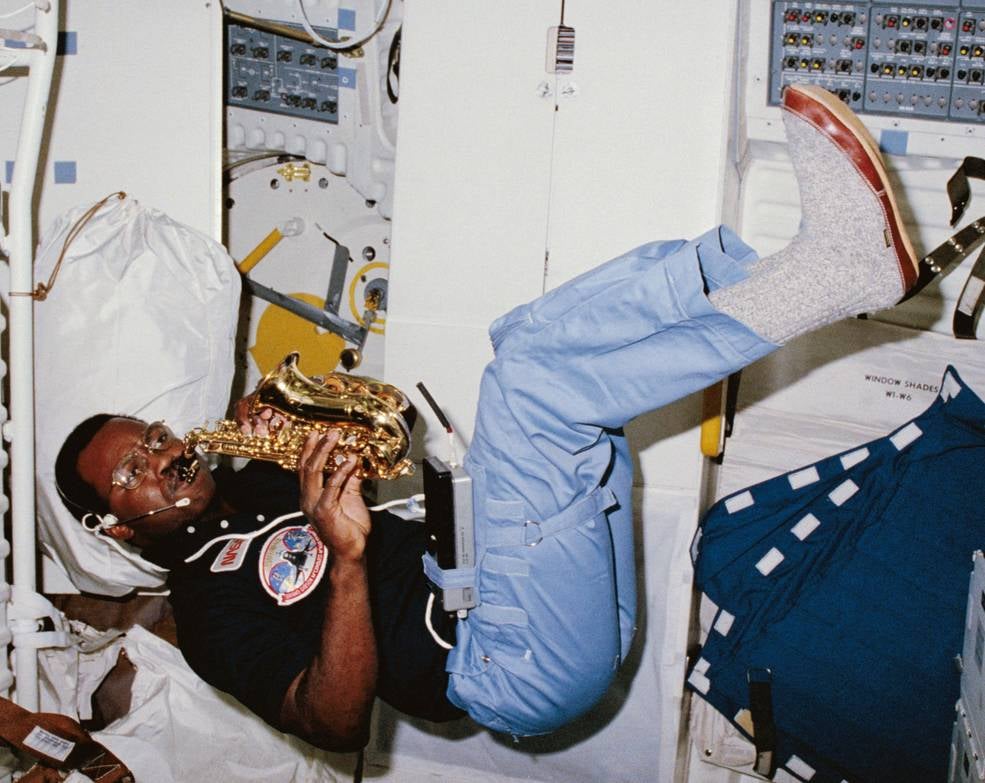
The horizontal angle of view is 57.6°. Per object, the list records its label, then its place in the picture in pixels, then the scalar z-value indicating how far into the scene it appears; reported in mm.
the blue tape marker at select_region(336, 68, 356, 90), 2809
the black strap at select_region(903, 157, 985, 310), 2258
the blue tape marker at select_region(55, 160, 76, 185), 2578
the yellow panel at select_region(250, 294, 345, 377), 3072
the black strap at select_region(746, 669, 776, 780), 2293
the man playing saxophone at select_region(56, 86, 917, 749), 1509
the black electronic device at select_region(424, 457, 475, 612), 1770
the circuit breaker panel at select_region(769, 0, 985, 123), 2166
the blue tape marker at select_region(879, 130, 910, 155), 2232
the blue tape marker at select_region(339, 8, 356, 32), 2727
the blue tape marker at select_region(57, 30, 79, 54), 2539
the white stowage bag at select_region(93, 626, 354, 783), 2316
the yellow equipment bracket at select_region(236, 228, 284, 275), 3053
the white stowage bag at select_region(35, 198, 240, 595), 2396
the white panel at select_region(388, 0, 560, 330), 2264
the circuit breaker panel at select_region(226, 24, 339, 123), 2830
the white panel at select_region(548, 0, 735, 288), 2156
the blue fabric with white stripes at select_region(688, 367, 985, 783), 2148
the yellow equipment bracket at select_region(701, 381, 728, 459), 2295
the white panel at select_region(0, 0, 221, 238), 2508
